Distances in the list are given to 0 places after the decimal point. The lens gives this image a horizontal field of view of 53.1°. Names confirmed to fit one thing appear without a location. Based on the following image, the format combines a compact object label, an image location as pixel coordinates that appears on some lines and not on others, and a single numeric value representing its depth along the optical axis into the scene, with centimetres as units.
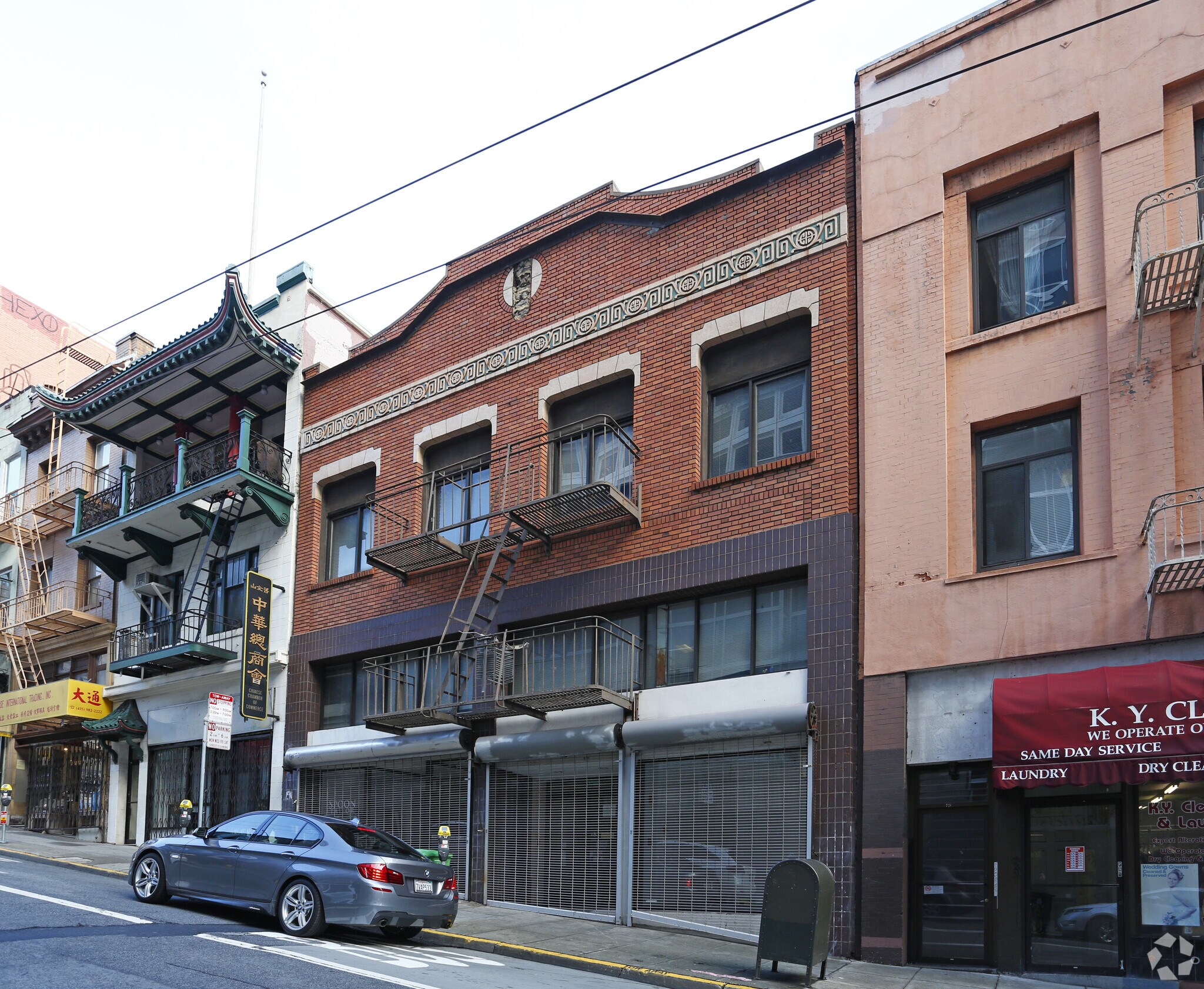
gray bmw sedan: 1340
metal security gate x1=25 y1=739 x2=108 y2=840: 2805
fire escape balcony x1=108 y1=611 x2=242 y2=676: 2431
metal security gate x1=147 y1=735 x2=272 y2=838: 2369
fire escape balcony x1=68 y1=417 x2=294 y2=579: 2400
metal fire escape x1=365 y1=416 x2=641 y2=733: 1820
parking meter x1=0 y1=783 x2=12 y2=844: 2480
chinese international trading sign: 2727
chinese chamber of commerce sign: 2270
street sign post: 1920
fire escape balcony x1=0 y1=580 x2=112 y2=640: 2895
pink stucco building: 1262
